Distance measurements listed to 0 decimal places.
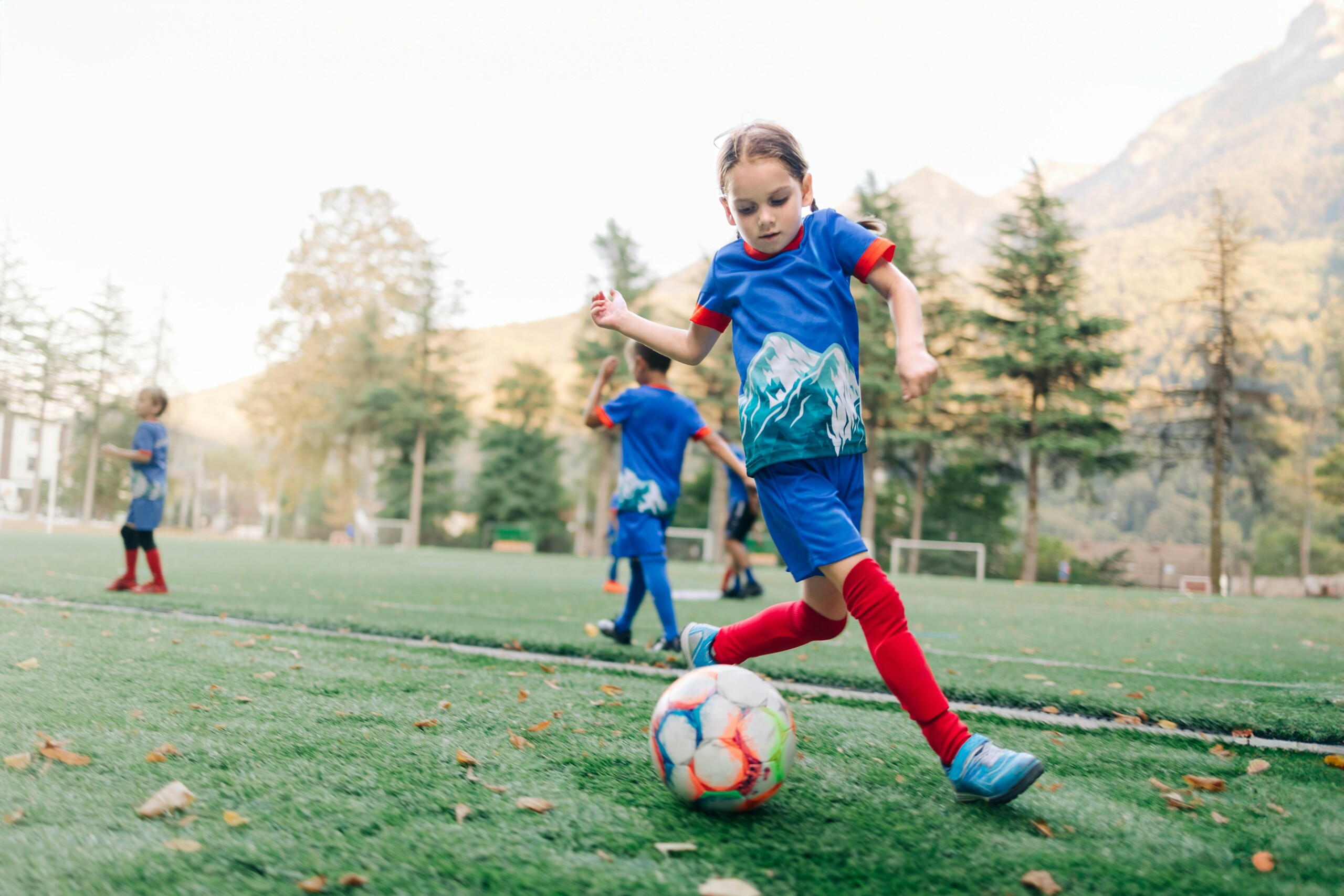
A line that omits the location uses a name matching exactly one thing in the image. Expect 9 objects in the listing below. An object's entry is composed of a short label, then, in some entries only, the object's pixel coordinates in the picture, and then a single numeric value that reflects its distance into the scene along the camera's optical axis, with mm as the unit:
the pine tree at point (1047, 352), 28922
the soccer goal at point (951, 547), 25741
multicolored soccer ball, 2092
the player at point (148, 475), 6984
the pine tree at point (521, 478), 42875
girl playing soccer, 2279
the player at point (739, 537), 9992
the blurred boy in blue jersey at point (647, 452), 5301
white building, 40344
